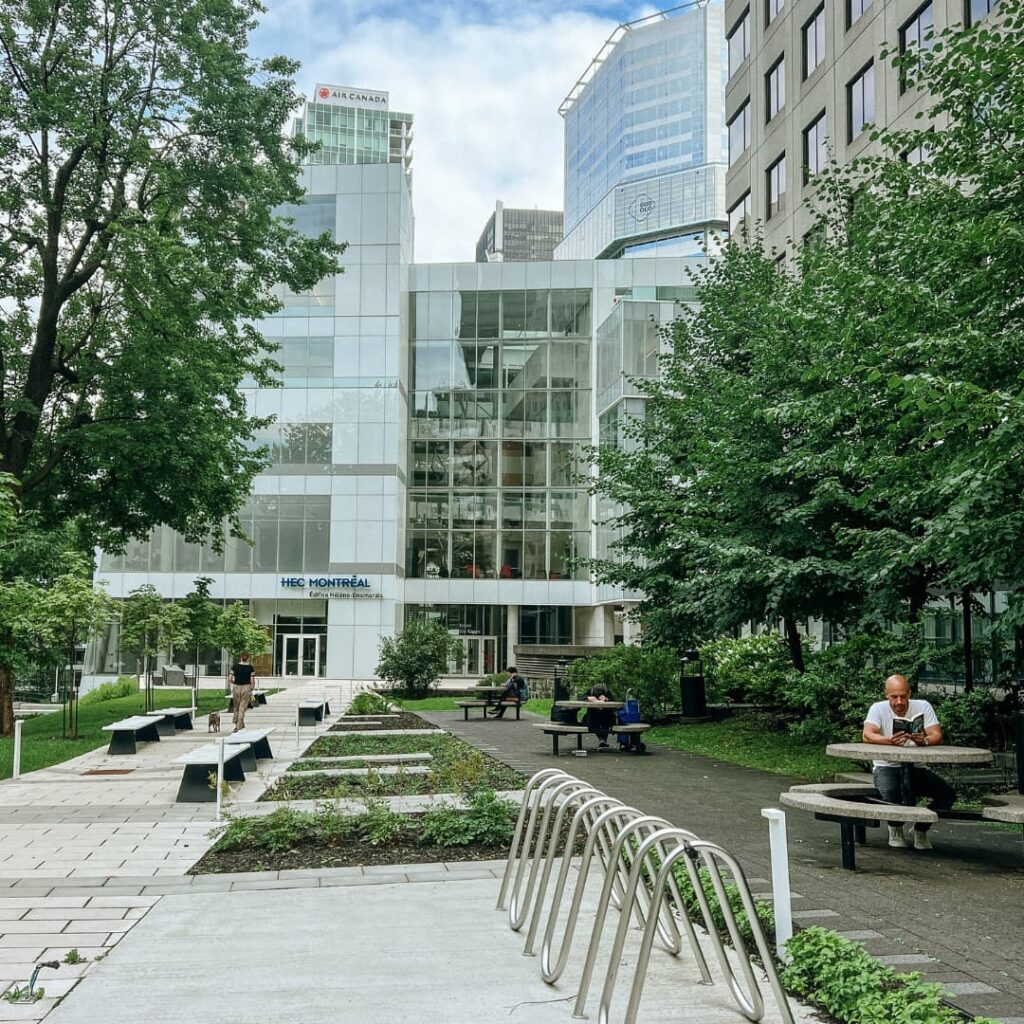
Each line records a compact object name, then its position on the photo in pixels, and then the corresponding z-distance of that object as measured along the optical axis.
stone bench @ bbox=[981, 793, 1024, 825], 8.06
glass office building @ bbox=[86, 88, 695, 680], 56.31
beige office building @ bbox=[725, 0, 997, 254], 27.56
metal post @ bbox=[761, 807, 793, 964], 5.64
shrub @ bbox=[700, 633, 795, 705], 25.16
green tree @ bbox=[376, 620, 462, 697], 36.97
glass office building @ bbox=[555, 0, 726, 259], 137.38
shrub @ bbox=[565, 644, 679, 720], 24.44
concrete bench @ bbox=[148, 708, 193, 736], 22.74
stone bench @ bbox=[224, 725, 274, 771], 15.44
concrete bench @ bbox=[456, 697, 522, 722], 27.39
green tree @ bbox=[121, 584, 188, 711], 28.28
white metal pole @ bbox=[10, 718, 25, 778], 14.69
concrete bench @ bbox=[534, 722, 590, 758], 17.53
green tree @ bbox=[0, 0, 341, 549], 23.09
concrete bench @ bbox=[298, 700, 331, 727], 25.66
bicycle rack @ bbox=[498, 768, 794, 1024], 4.67
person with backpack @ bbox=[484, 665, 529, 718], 27.70
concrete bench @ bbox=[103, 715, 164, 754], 18.67
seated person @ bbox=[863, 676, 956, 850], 9.02
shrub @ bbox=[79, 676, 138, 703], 40.81
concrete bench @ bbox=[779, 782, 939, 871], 8.12
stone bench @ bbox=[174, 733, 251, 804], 12.73
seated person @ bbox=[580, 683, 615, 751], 18.81
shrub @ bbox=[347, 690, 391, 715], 28.73
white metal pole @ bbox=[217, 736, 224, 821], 11.37
